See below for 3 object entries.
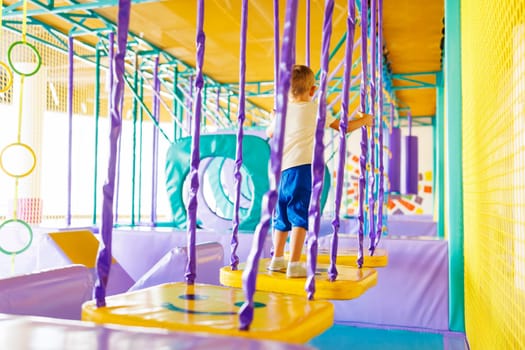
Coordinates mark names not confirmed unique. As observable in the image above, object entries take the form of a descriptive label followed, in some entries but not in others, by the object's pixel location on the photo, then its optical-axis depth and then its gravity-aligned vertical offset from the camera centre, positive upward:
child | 2.28 +0.19
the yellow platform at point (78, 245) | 3.71 -0.41
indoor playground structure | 1.26 +0.01
